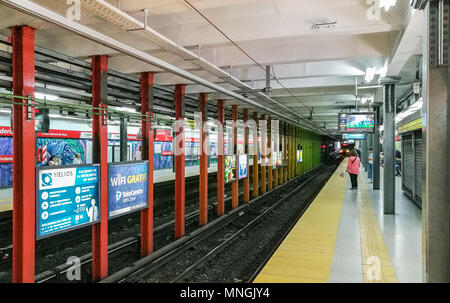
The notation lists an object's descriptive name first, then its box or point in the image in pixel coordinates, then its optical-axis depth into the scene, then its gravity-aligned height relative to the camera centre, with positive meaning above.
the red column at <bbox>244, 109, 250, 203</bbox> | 12.62 +0.17
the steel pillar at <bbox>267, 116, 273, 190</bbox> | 15.90 +0.33
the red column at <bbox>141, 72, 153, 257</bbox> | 6.28 +0.03
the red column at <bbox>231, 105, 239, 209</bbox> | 11.46 -0.03
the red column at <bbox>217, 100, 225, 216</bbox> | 10.18 +0.07
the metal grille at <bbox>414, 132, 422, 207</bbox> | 10.36 -0.49
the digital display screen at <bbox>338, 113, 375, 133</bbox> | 11.22 +0.89
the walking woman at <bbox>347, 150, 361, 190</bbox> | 14.32 -0.65
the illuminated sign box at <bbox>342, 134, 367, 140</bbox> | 20.72 +0.83
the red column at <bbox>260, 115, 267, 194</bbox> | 15.00 -0.37
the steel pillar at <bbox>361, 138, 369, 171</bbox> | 25.32 -0.35
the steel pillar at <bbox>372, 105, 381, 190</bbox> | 14.81 -0.56
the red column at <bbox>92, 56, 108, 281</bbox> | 5.01 -0.03
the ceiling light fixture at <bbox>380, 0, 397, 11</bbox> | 3.98 +1.74
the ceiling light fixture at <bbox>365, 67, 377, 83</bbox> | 7.73 +1.80
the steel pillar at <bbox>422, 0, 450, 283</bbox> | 3.22 +0.04
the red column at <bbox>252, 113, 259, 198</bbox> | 13.84 -0.33
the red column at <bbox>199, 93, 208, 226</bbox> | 8.98 -0.43
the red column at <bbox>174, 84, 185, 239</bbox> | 7.52 -0.26
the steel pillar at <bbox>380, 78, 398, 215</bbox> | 9.16 -0.04
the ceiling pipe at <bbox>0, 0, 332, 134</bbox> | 2.87 +1.23
